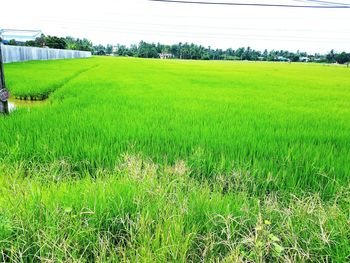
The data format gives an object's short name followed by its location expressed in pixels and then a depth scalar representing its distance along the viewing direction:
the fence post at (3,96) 4.85
